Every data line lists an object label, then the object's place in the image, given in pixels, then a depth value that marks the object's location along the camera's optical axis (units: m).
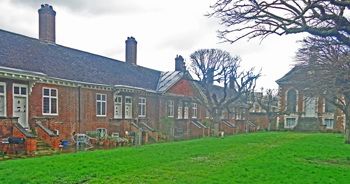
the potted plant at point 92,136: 18.00
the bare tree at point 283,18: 7.35
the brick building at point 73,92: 14.51
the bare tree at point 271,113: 36.94
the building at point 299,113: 37.17
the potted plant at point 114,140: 17.69
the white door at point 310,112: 39.12
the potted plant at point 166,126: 25.45
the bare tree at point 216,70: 24.83
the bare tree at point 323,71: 13.20
